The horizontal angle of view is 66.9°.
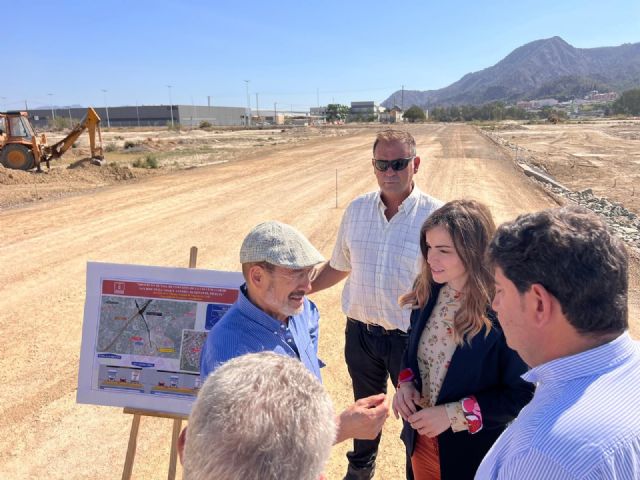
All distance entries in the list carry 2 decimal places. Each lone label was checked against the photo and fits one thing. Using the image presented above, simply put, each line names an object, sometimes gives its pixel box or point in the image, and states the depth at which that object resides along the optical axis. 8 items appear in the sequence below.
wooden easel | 2.94
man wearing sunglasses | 3.09
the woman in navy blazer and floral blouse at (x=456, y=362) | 2.25
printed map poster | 2.92
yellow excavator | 19.91
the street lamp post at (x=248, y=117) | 111.99
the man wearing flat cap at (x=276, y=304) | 2.00
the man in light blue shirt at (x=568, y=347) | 1.17
